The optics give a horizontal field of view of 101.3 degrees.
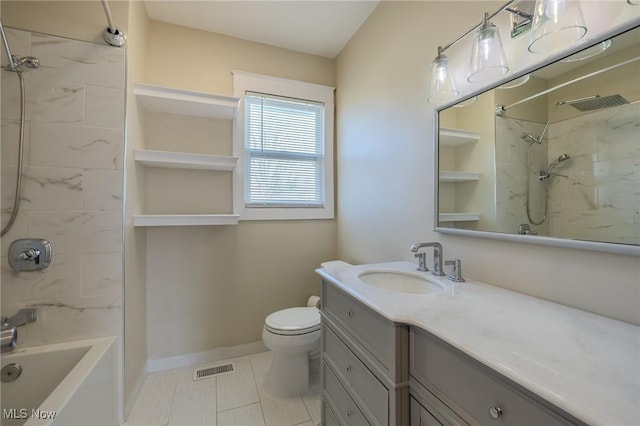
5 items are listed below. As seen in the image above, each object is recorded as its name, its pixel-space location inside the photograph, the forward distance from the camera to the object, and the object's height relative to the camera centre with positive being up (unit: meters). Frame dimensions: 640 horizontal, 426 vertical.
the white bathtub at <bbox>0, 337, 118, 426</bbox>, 1.08 -0.78
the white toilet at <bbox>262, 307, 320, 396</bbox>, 1.64 -0.86
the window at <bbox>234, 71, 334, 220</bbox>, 2.18 +0.57
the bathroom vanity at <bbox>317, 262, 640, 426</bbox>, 0.48 -0.31
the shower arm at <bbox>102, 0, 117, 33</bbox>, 1.28 +1.02
